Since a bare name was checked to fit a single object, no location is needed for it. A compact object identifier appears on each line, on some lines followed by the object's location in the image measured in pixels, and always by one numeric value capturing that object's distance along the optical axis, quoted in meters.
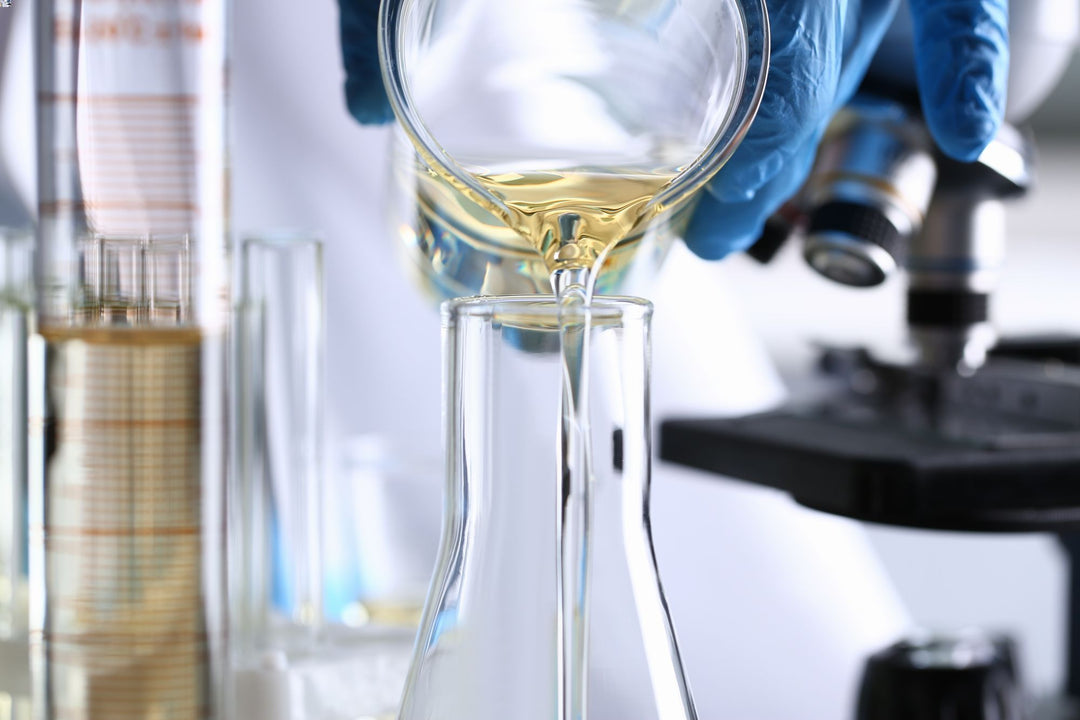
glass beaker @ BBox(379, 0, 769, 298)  0.43
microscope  0.56
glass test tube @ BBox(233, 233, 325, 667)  0.50
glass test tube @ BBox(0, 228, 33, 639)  0.51
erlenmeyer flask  0.41
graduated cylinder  0.45
